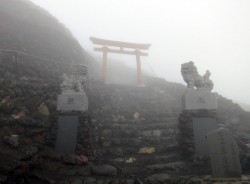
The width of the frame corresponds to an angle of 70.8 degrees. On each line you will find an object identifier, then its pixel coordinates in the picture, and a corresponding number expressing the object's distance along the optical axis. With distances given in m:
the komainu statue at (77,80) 6.14
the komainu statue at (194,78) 6.02
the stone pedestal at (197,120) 5.47
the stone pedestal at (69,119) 5.58
